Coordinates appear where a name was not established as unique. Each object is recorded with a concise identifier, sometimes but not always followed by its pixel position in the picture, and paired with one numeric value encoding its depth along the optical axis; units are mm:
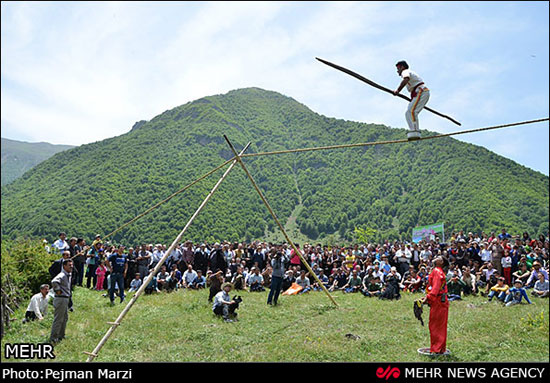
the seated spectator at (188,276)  15883
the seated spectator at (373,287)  14930
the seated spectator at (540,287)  13186
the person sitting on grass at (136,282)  14512
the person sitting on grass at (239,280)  15836
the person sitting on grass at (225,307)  11289
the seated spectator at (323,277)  17250
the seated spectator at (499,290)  12977
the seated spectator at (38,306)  9969
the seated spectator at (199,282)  15797
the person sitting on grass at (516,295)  12453
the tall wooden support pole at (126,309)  6870
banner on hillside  28688
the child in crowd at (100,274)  14844
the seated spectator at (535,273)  13586
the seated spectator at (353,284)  16016
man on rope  8570
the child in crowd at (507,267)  14698
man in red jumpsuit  7977
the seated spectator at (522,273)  14483
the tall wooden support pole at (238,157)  10081
